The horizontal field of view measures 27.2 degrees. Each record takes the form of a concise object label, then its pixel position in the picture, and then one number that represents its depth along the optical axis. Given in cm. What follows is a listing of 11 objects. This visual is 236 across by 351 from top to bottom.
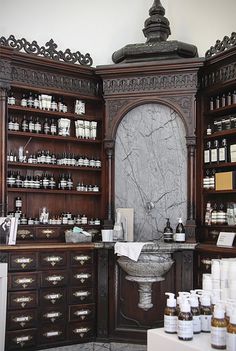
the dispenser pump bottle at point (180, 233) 491
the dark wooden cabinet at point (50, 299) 447
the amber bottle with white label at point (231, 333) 205
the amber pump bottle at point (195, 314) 238
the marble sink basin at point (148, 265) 461
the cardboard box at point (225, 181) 484
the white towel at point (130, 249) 453
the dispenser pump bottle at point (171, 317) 242
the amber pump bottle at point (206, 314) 242
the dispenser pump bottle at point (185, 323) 228
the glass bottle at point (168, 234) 495
